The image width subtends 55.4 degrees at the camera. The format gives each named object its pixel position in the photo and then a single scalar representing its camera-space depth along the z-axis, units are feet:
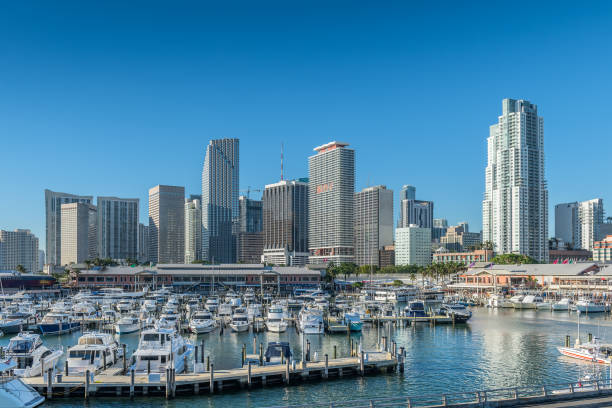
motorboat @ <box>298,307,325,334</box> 260.62
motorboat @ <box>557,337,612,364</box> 192.75
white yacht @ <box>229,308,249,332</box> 268.00
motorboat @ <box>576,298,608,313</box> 365.81
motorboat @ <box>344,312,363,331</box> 272.31
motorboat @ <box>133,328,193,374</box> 162.50
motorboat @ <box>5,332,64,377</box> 159.36
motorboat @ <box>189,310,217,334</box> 260.83
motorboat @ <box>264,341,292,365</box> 180.70
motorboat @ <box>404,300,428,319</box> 318.24
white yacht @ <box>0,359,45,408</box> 101.60
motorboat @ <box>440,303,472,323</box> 311.88
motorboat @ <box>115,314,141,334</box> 266.79
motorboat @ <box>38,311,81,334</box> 268.41
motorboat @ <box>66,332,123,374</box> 165.12
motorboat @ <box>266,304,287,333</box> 268.41
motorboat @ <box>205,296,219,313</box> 363.56
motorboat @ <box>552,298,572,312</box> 391.24
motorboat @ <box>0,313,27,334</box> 271.49
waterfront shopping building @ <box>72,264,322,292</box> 564.30
